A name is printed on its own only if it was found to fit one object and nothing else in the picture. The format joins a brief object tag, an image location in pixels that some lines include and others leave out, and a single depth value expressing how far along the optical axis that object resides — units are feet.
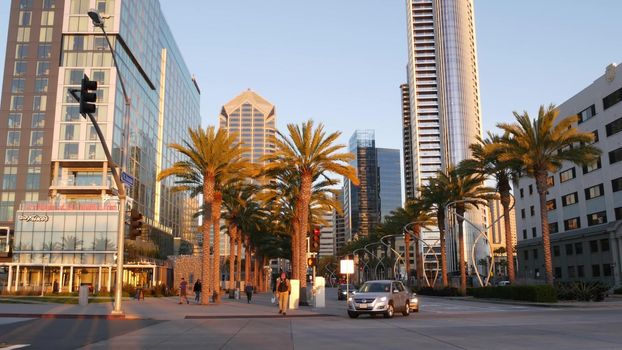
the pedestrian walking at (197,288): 130.52
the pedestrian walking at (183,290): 124.26
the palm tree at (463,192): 169.58
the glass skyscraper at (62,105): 242.37
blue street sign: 81.46
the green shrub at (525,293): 114.73
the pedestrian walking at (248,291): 135.13
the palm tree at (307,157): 121.60
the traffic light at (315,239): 95.45
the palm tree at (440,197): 178.09
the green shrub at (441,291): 173.37
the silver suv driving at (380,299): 77.92
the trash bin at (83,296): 111.86
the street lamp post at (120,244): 81.20
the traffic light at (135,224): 75.92
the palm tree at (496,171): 143.13
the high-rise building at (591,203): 190.39
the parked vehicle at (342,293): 163.43
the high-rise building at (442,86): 523.70
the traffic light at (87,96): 55.47
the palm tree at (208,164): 124.06
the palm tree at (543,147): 128.16
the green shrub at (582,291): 114.32
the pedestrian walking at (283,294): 86.84
